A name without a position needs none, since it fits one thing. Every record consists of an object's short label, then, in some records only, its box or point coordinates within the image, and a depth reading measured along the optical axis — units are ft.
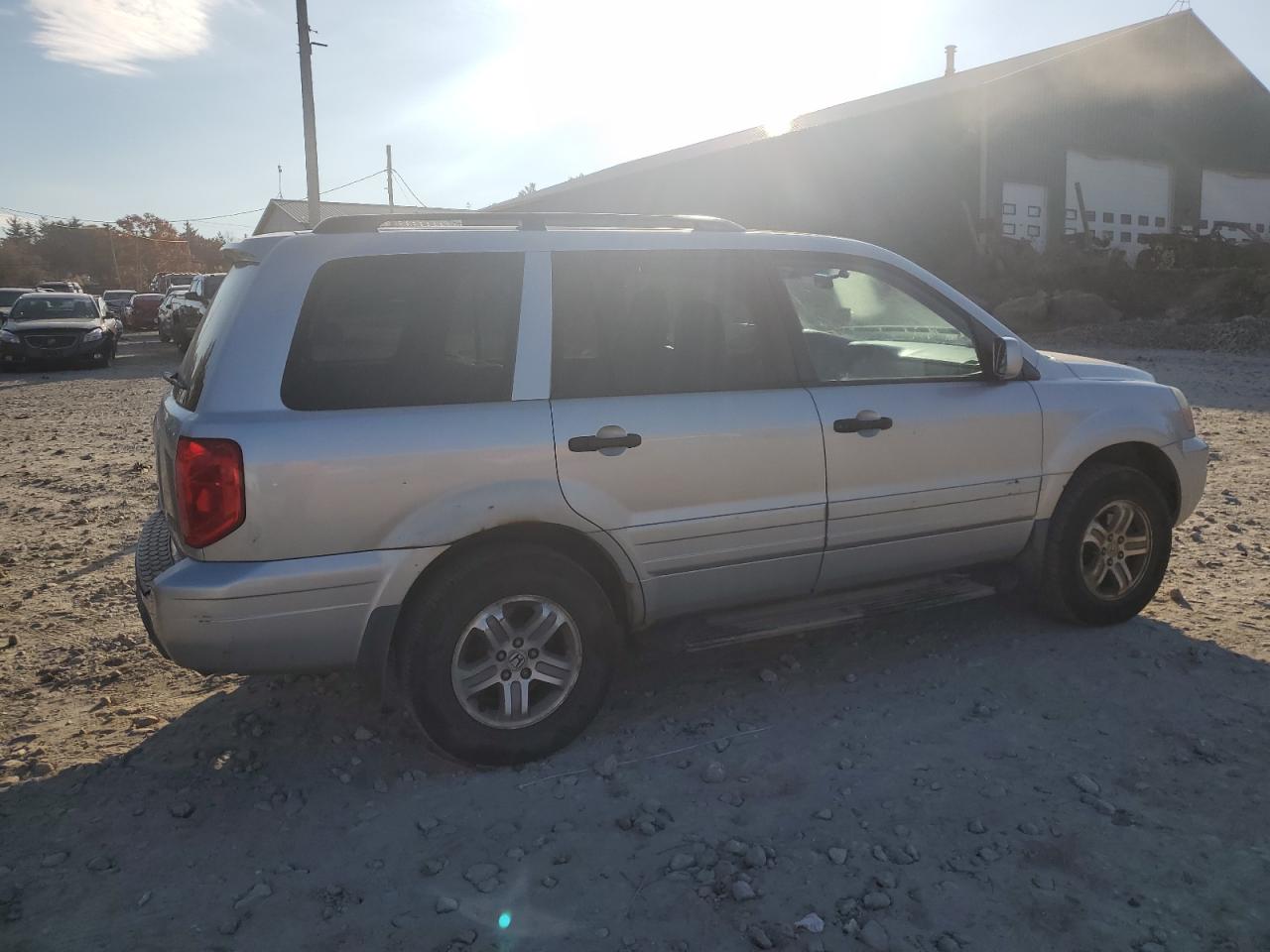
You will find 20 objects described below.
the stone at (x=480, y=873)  9.41
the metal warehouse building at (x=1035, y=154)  83.30
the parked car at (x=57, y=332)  67.10
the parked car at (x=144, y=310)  117.08
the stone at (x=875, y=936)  8.23
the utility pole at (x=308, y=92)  63.62
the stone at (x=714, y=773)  11.09
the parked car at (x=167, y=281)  129.13
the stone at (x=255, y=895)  9.08
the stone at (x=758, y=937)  8.29
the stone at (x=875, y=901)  8.75
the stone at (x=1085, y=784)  10.54
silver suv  10.35
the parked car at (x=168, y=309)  85.24
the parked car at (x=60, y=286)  132.47
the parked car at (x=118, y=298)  133.02
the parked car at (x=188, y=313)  73.92
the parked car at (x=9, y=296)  85.99
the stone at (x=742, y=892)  8.93
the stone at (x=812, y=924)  8.46
